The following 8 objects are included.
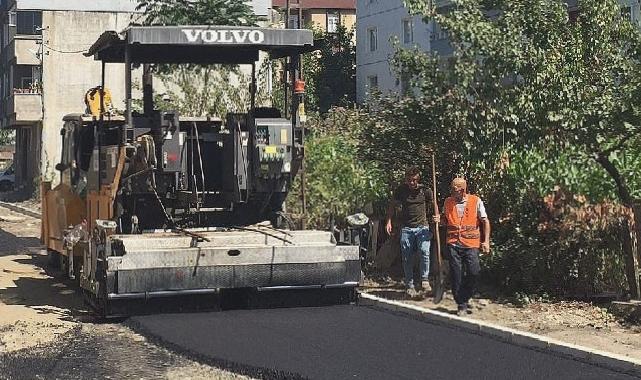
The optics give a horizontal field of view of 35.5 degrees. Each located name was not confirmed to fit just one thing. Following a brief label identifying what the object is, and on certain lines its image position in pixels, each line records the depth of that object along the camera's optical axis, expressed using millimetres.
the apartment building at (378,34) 48656
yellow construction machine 10188
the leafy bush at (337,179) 14016
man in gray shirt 11516
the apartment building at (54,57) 40125
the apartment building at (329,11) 70500
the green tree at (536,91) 10305
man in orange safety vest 10281
